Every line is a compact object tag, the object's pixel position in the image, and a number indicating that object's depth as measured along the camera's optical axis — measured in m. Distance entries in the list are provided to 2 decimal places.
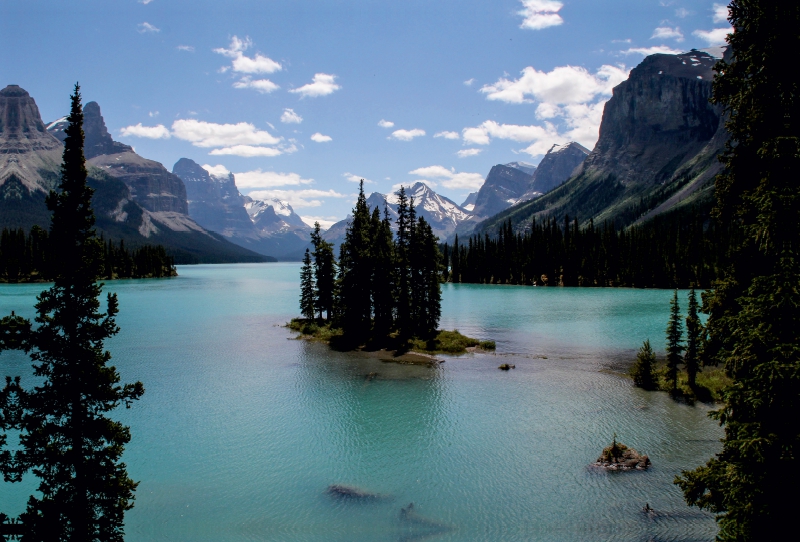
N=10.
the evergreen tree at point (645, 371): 40.22
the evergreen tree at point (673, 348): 39.59
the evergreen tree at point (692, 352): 38.81
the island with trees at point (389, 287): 61.69
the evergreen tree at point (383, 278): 62.34
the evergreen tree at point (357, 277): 62.88
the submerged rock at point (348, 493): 23.42
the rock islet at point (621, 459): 25.53
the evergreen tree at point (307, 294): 74.81
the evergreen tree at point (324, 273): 71.38
